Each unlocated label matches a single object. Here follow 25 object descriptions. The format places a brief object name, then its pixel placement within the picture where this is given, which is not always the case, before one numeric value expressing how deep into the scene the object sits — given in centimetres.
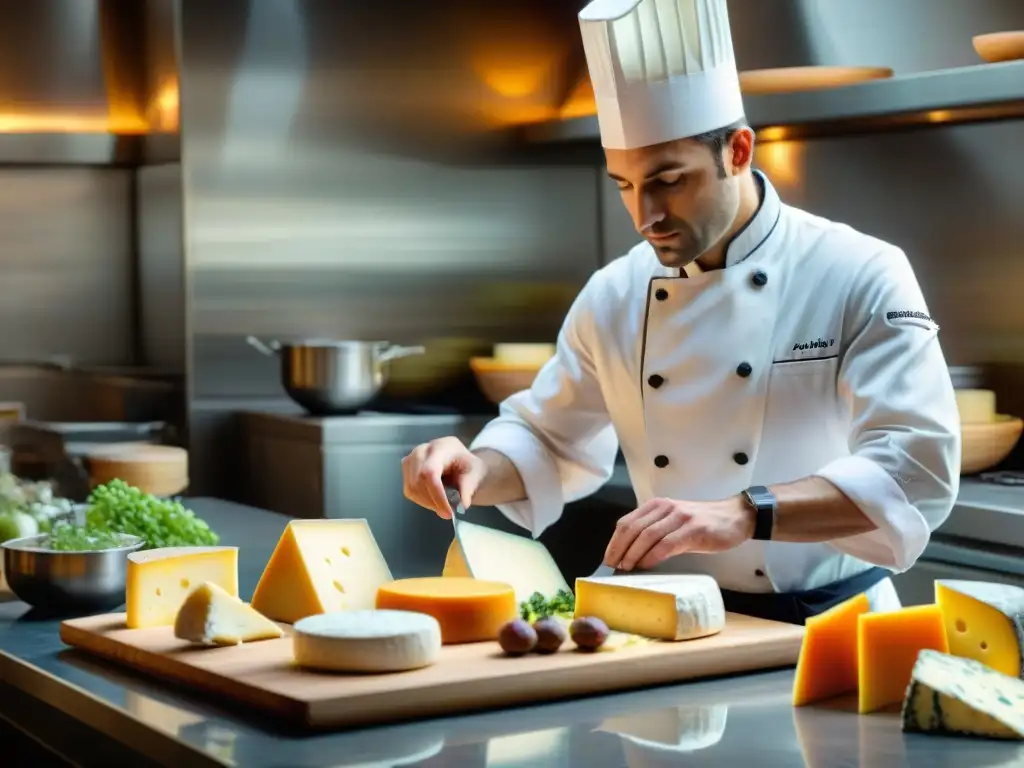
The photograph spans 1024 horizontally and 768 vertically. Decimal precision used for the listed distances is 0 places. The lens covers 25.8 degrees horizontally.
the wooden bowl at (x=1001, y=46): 281
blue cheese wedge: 160
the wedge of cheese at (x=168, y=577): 192
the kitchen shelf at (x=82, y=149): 378
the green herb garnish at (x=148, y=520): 221
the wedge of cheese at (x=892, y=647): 168
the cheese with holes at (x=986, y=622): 168
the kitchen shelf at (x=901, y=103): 279
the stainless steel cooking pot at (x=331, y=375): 335
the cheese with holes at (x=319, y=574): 193
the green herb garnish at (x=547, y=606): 192
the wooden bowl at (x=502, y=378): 362
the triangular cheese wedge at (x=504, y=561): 199
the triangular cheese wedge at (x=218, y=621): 182
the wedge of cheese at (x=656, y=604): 183
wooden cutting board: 166
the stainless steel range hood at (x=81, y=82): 379
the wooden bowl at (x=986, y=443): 291
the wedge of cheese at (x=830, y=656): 170
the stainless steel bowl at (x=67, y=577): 205
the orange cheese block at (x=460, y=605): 183
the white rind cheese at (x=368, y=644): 171
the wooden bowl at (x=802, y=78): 300
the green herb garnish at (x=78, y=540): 208
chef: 202
